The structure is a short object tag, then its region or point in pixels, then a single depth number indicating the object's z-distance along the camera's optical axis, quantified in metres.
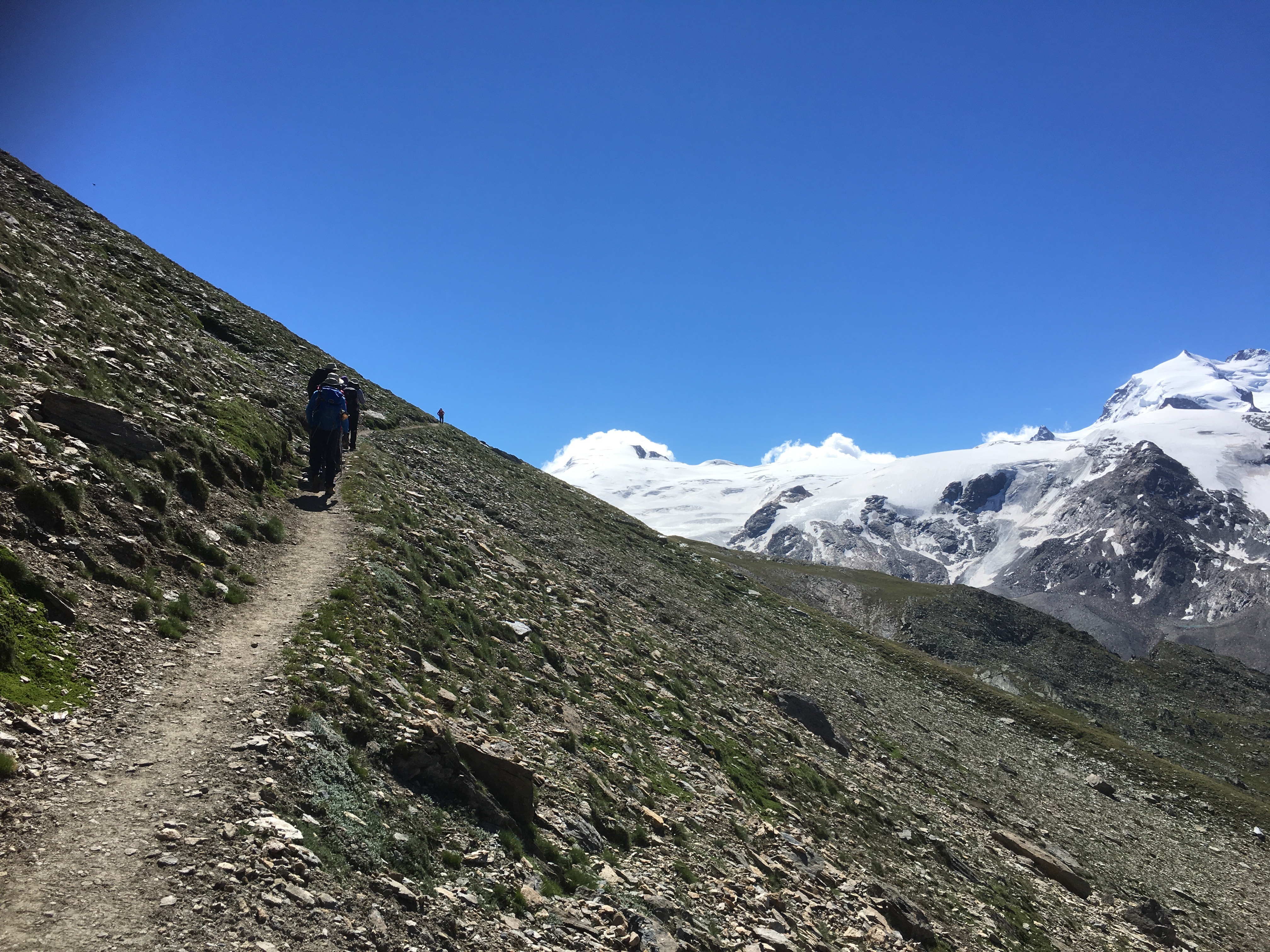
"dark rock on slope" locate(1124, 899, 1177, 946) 30.00
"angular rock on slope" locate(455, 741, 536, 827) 13.21
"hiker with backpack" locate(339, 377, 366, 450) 36.31
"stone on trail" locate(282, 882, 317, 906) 8.56
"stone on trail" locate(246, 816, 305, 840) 9.16
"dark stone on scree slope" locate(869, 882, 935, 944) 18.59
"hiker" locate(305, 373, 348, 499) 27.44
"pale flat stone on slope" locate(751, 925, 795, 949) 14.09
